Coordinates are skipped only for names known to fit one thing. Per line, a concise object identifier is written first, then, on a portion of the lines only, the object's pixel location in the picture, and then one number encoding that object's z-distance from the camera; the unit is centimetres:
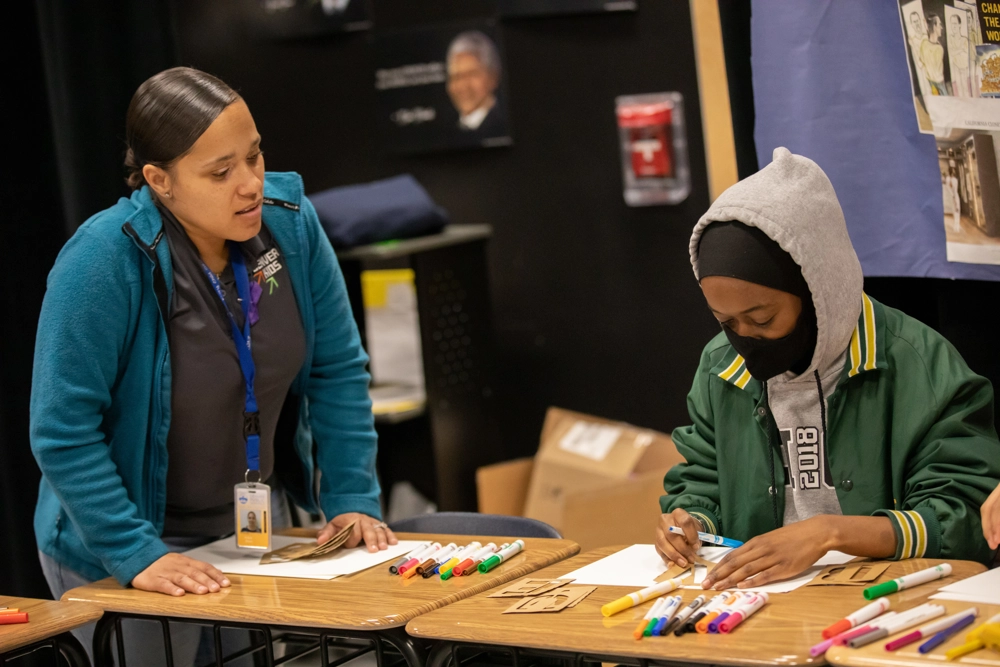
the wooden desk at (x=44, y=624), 343
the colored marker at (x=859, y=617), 314
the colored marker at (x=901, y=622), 310
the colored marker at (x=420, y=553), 358
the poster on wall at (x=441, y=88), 535
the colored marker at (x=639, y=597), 328
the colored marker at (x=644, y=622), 321
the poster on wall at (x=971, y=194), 361
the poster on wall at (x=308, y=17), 564
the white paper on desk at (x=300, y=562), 359
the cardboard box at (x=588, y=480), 476
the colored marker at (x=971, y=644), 305
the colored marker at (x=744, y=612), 320
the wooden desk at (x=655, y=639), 315
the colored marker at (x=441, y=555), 353
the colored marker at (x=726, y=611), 320
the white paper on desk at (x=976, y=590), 319
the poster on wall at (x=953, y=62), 358
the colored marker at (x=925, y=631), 309
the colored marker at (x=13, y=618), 348
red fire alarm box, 503
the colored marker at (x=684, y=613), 322
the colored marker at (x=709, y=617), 320
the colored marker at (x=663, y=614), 321
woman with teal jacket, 357
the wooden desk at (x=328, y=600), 338
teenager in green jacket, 335
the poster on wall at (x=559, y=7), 505
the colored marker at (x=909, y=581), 323
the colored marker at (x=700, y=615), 321
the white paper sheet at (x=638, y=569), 337
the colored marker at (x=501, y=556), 353
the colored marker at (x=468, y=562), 352
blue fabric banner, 371
